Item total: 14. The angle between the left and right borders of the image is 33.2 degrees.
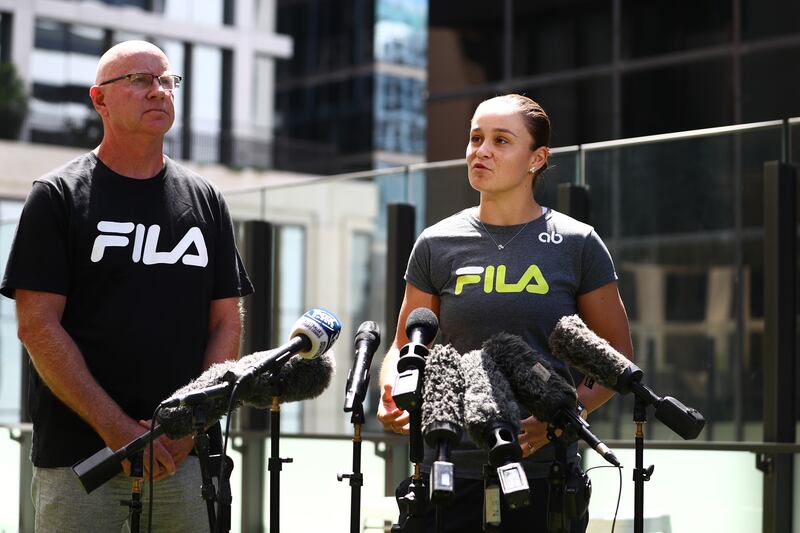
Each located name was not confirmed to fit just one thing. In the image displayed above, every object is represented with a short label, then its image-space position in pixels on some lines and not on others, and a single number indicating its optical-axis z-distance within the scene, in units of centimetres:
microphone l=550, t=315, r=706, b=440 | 338
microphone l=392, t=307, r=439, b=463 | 307
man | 389
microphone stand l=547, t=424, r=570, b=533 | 320
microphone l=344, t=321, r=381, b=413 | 341
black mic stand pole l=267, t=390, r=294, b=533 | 358
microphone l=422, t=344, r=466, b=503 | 298
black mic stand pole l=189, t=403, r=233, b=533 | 346
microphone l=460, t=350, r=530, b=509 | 294
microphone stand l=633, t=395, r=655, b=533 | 347
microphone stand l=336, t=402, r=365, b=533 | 346
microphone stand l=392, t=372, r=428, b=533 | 309
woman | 366
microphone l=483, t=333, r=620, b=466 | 319
